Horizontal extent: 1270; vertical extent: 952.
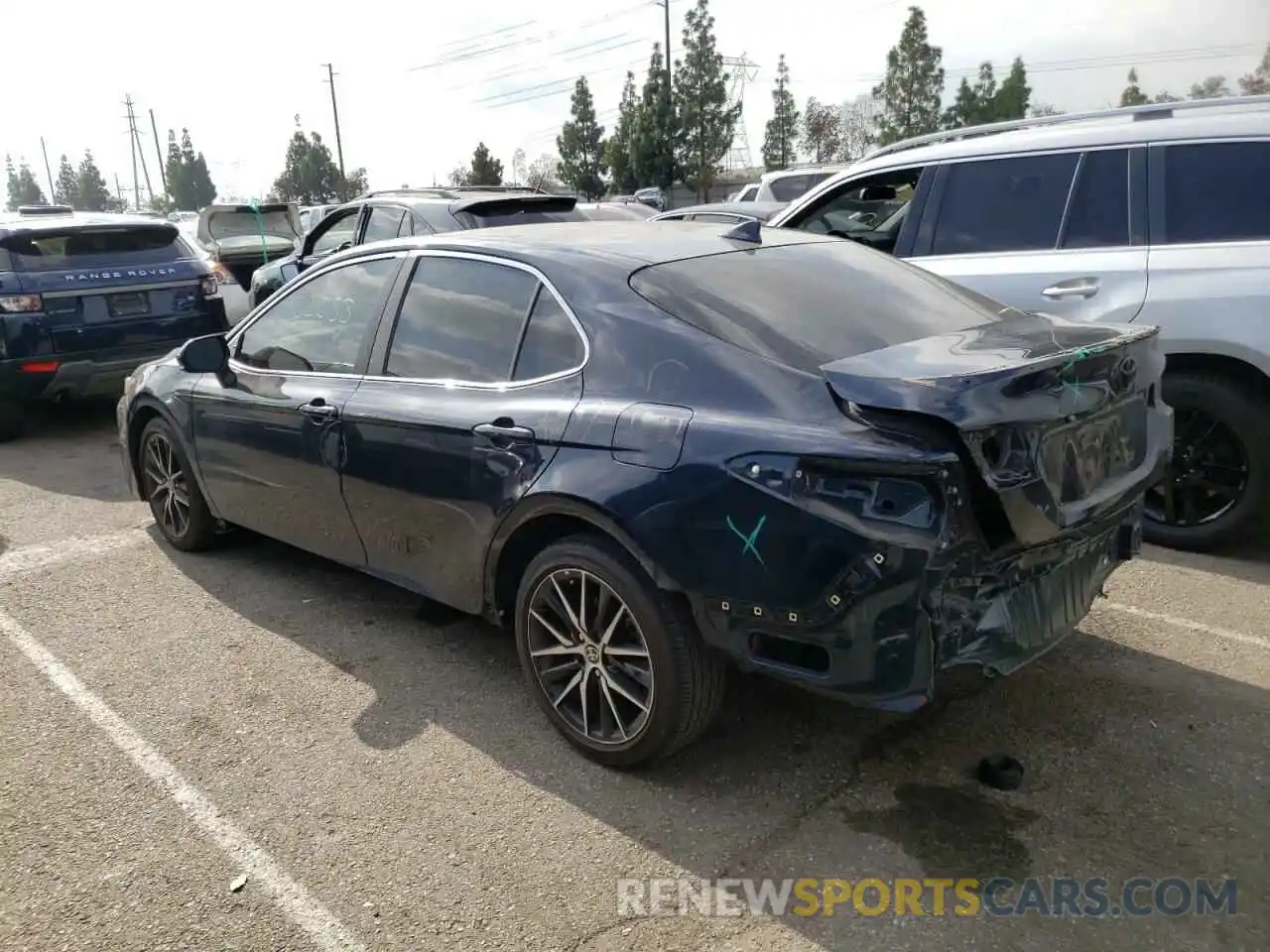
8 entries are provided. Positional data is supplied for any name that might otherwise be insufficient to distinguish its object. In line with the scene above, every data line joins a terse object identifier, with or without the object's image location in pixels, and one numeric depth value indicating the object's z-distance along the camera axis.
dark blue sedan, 2.52
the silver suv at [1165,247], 4.54
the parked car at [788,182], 15.45
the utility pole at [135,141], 92.69
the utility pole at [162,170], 89.94
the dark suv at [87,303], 7.48
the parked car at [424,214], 7.92
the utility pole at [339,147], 58.94
